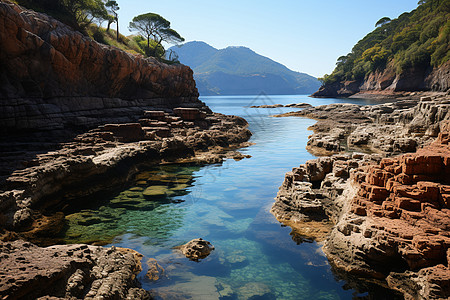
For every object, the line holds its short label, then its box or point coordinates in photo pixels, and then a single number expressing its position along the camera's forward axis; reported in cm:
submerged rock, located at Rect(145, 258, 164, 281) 853
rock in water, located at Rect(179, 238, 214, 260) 995
